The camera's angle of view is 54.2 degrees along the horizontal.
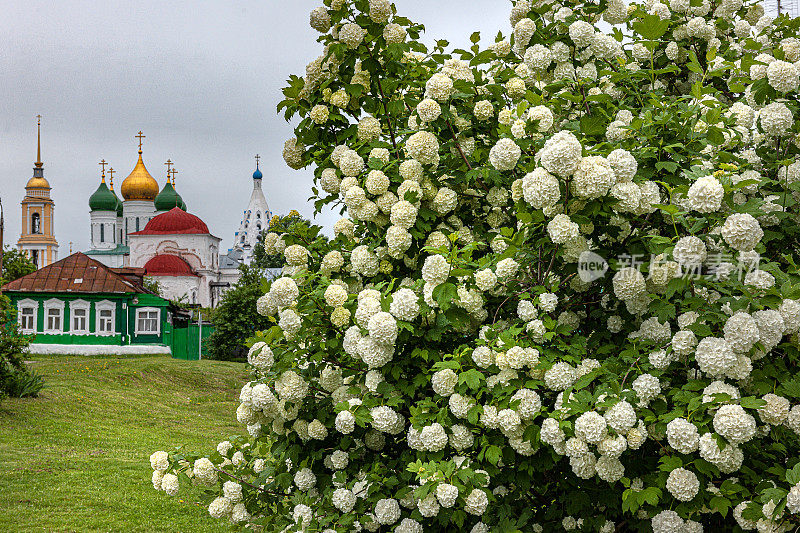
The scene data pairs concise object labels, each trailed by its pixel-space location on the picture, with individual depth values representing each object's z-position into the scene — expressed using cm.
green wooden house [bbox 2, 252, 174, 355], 2820
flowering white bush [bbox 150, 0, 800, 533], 356
